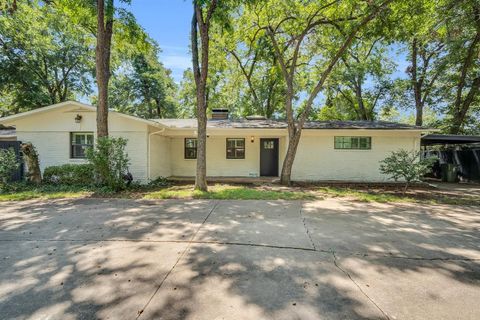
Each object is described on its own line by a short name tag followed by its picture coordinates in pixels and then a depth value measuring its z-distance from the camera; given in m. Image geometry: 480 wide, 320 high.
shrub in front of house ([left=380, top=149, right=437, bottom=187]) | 8.29
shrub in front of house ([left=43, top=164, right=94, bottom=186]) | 9.73
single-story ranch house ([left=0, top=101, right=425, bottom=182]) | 10.79
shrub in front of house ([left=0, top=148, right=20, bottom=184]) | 8.73
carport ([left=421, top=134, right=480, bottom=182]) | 12.57
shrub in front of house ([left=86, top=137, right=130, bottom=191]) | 8.41
